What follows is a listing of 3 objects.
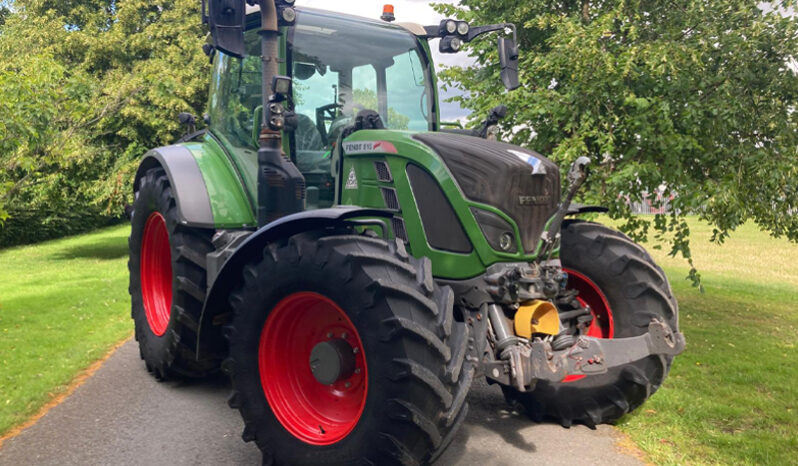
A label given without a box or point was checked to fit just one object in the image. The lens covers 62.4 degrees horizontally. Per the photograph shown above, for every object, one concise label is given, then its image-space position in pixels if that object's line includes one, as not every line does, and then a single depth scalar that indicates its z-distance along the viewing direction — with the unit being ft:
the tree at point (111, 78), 43.14
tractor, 10.14
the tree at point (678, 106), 20.51
